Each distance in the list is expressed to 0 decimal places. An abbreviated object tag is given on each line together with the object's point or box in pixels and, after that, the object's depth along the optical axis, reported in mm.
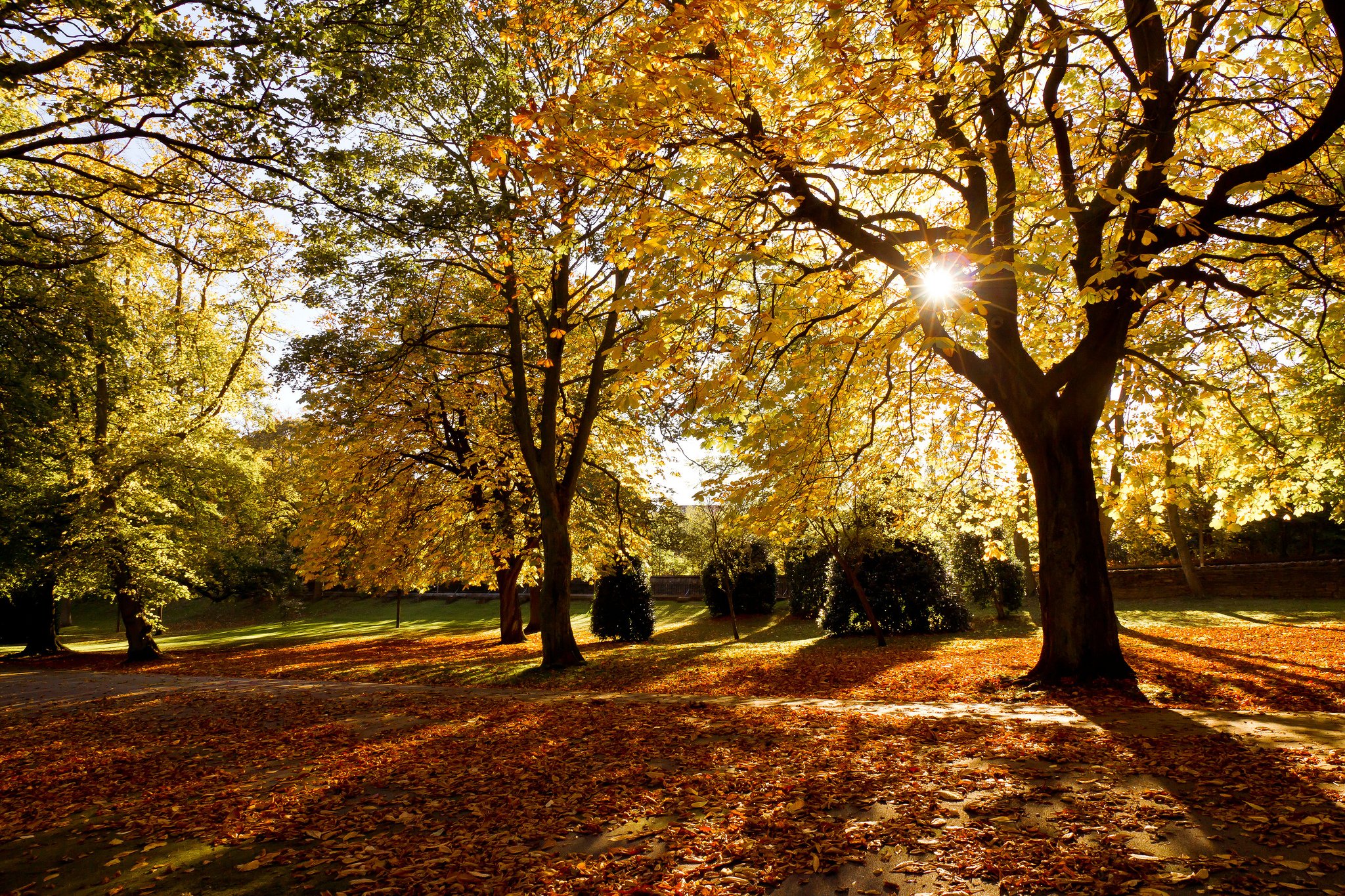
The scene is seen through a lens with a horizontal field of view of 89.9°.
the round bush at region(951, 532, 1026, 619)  19797
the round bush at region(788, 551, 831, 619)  21156
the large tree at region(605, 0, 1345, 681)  5930
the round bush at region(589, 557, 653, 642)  19766
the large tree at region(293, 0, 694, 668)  6148
